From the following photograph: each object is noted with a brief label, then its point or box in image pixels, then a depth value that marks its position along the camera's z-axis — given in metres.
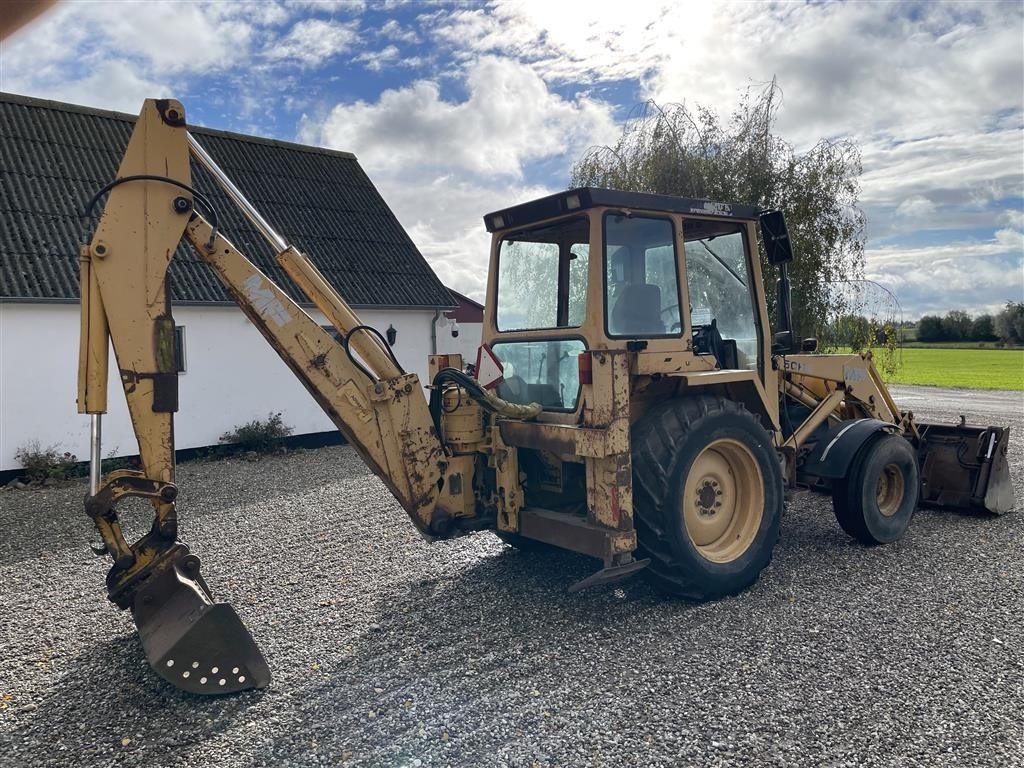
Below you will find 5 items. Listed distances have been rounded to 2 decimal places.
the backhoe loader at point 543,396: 4.04
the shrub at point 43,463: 10.12
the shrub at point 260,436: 12.10
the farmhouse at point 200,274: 10.38
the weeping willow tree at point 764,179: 14.63
